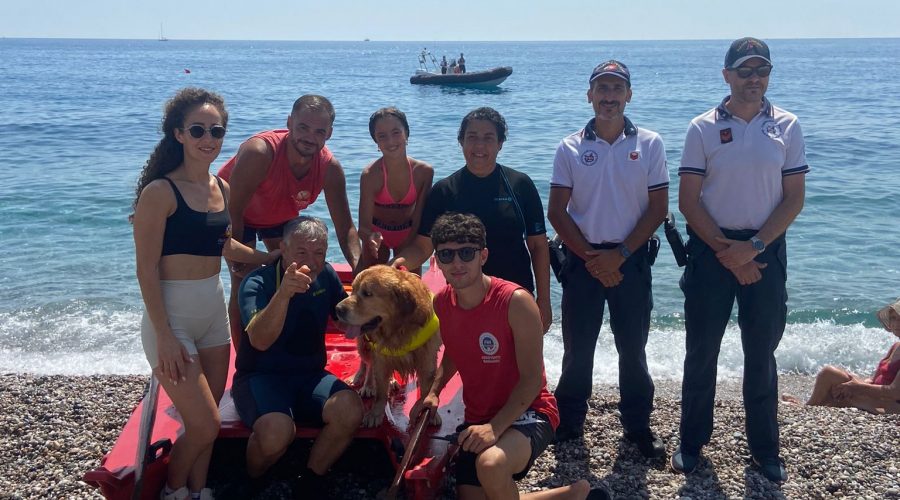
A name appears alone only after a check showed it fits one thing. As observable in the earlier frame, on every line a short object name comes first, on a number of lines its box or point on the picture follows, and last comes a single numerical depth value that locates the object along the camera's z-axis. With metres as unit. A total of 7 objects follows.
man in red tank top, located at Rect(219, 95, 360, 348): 5.09
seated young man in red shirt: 3.71
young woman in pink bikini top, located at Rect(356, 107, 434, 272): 5.37
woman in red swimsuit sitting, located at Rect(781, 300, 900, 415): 6.34
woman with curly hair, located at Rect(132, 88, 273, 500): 3.84
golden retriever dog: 4.13
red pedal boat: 4.02
